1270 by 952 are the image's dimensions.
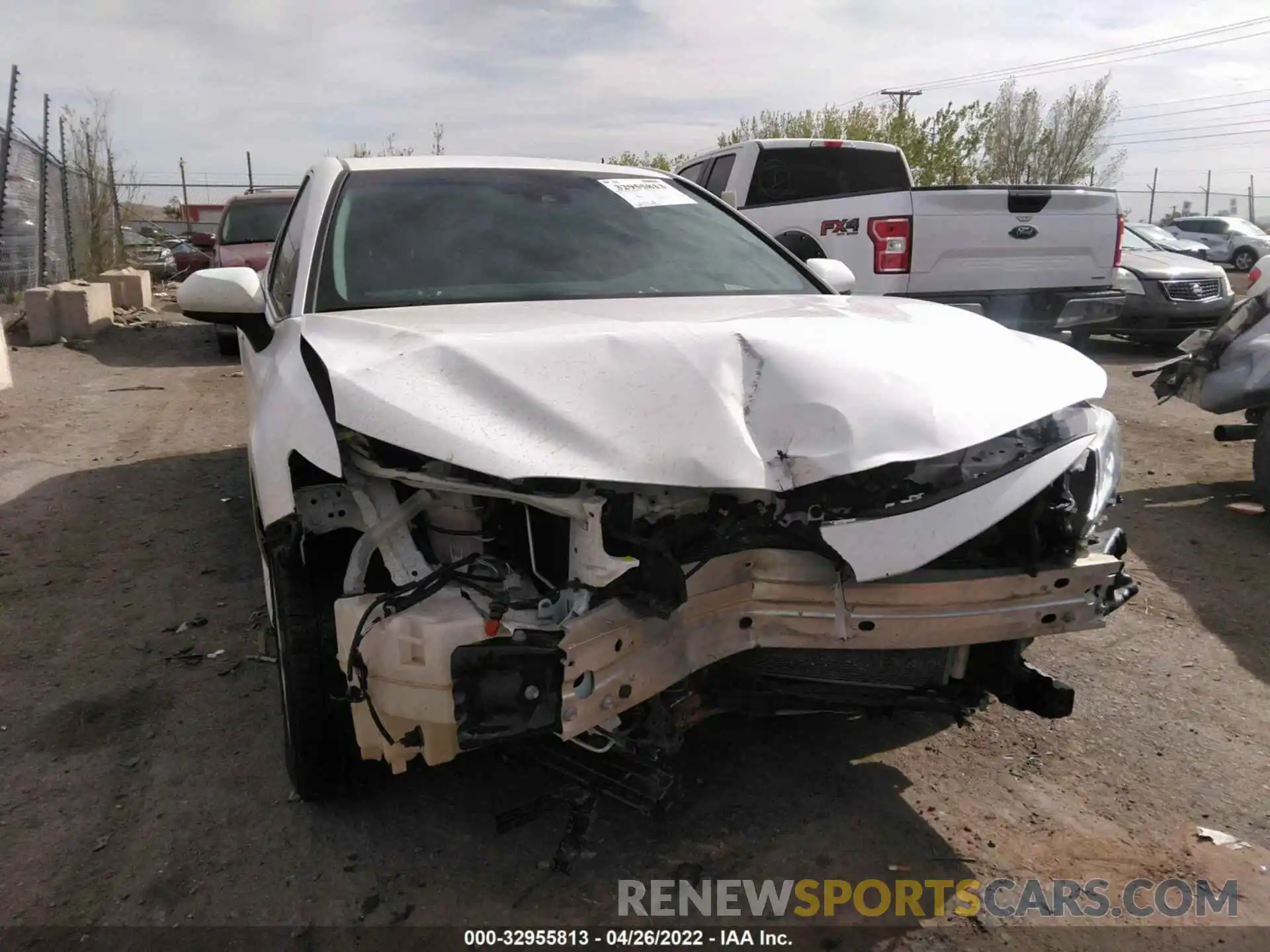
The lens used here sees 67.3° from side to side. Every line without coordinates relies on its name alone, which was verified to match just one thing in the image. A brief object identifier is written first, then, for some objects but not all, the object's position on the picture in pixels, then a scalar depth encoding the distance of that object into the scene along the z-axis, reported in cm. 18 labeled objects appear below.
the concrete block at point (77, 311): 1105
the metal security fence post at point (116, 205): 1662
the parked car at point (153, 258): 2106
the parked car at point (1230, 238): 2734
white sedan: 206
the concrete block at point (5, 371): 830
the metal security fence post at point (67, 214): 1418
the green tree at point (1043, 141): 3344
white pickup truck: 711
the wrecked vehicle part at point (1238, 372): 521
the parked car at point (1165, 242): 1235
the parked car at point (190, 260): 1797
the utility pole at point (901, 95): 2938
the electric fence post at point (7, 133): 1112
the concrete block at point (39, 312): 1078
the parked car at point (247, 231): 1009
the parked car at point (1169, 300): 988
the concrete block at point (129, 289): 1420
